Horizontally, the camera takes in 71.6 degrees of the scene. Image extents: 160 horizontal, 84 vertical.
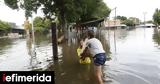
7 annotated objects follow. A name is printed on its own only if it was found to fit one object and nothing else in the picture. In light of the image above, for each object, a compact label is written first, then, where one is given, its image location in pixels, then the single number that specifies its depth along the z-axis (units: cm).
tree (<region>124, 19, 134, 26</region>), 6432
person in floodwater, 318
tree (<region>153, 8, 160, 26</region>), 3846
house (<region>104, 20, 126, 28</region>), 5847
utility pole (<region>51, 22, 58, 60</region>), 575
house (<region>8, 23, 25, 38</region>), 3493
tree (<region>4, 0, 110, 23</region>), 1355
